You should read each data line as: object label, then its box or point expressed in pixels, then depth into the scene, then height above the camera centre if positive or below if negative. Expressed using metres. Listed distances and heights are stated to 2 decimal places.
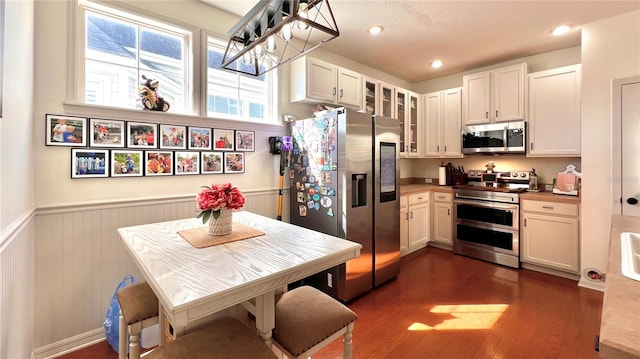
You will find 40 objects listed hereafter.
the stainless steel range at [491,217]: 3.37 -0.50
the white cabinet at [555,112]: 3.13 +0.78
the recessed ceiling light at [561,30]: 2.91 +1.59
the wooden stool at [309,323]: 1.20 -0.66
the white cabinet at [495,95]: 3.49 +1.10
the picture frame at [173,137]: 2.29 +0.35
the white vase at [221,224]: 1.58 -0.26
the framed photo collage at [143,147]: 1.94 +0.26
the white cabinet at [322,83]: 2.95 +1.08
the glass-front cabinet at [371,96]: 3.64 +1.09
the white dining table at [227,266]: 0.91 -0.36
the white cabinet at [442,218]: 3.95 -0.57
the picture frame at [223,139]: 2.58 +0.37
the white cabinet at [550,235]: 2.98 -0.63
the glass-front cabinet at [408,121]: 4.12 +0.89
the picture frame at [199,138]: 2.44 +0.36
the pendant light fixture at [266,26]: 1.20 +0.76
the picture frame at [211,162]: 2.52 +0.15
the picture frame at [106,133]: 2.00 +0.34
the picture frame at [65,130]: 1.85 +0.33
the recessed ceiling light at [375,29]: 2.93 +1.60
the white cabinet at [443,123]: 4.10 +0.85
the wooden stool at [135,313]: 1.39 -0.69
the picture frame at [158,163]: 2.23 +0.13
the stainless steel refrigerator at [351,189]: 2.52 -0.10
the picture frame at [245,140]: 2.73 +0.38
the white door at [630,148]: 2.54 +0.28
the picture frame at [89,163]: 1.94 +0.11
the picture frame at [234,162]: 2.66 +0.16
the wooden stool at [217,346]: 0.99 -0.62
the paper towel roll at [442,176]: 4.30 +0.04
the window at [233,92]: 2.64 +0.88
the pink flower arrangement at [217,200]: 1.50 -0.12
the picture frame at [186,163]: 2.38 +0.14
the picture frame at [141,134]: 2.14 +0.35
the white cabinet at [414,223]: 3.63 -0.60
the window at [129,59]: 2.07 +0.97
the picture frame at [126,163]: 2.09 +0.12
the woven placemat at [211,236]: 1.46 -0.33
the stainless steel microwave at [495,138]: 3.49 +0.54
